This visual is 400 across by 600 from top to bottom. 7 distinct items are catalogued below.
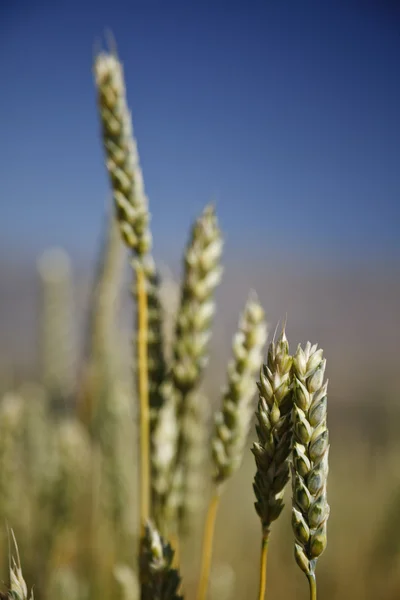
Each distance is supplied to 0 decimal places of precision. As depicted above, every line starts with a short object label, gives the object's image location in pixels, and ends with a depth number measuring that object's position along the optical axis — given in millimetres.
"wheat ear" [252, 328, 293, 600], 481
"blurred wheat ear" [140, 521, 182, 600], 512
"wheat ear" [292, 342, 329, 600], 473
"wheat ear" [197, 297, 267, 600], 545
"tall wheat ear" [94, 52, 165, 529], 552
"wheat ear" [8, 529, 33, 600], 462
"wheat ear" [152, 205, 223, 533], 563
